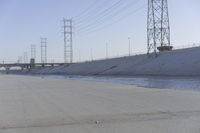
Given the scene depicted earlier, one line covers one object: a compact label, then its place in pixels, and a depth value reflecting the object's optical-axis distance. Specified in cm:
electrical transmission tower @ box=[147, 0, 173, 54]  4952
